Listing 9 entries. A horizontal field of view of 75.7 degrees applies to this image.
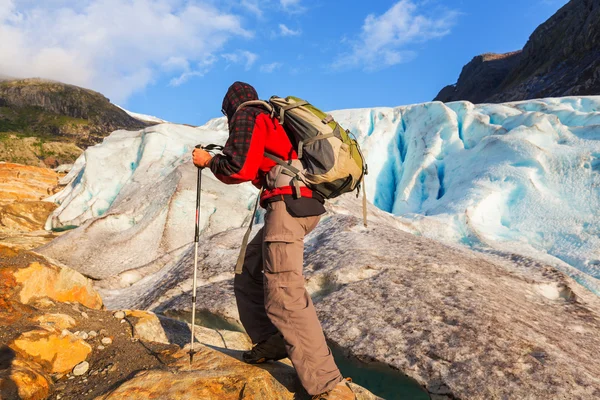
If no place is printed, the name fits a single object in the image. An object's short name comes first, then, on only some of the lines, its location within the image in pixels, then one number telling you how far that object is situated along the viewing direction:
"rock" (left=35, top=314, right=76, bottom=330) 3.91
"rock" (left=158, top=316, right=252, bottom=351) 4.64
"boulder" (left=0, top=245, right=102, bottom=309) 4.29
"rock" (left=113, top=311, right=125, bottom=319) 4.55
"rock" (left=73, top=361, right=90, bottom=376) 3.47
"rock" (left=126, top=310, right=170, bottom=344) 4.27
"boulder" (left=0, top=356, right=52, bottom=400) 2.84
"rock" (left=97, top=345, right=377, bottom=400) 2.92
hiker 2.99
